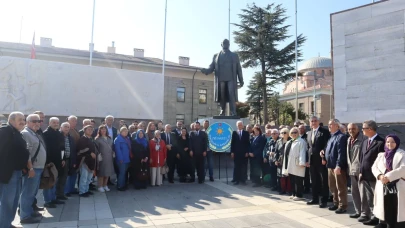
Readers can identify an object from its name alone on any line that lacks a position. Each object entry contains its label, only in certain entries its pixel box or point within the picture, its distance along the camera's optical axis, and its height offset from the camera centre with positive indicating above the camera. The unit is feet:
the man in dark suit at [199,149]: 29.04 -1.89
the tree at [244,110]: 115.24 +8.06
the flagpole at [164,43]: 72.14 +20.83
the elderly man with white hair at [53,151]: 19.54 -1.56
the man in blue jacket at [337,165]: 18.78 -2.11
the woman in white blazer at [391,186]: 14.37 -2.59
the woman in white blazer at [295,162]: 22.11 -2.31
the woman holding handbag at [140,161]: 26.02 -2.85
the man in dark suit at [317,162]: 20.85 -2.17
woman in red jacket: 27.22 -2.60
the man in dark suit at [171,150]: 29.64 -2.08
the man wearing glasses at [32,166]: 16.61 -2.34
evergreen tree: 100.58 +28.88
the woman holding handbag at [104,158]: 24.41 -2.45
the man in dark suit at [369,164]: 16.31 -1.74
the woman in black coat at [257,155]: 27.86 -2.29
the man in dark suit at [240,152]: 28.71 -2.12
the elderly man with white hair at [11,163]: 14.46 -1.80
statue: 34.94 +6.51
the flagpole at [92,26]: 61.48 +20.83
